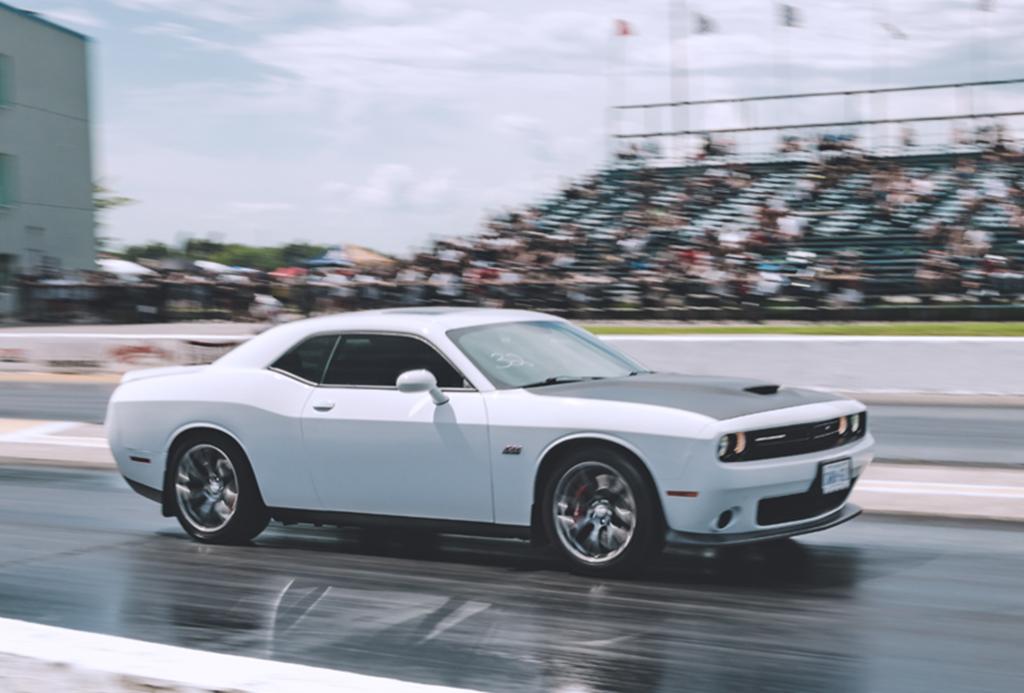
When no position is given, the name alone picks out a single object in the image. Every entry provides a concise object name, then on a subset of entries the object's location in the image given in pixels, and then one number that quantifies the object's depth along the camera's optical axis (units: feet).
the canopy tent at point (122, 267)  136.36
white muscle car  20.71
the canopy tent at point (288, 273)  118.11
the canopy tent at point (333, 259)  138.62
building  148.77
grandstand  88.38
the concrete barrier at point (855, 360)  55.67
